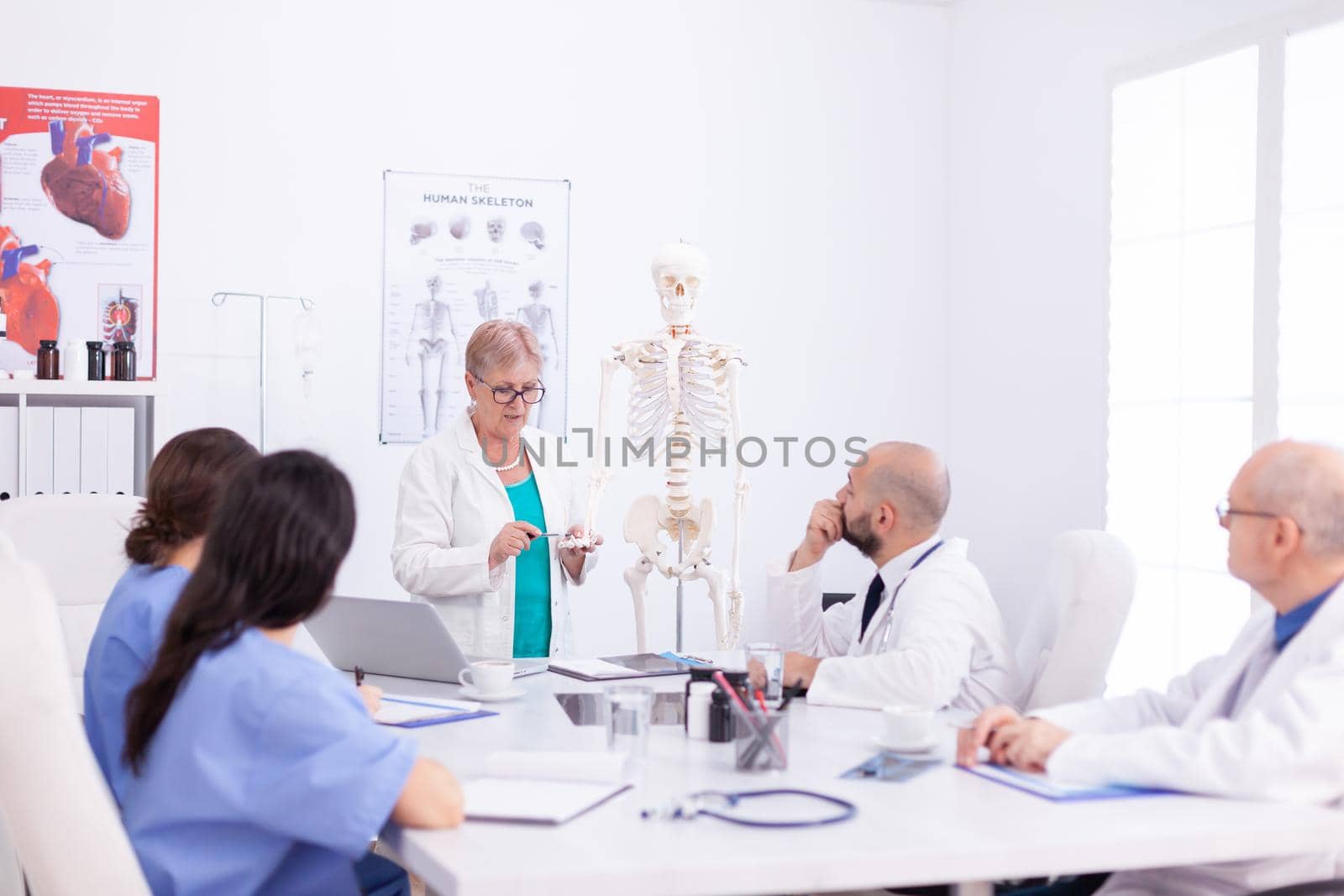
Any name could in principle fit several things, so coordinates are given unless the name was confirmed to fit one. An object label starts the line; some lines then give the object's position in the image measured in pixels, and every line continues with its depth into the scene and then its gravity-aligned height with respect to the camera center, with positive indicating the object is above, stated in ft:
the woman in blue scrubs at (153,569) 6.23 -0.76
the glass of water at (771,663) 7.41 -1.37
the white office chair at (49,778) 4.69 -1.34
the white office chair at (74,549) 8.39 -0.85
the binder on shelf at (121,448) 12.69 -0.24
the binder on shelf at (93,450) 12.57 -0.27
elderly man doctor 5.50 -1.27
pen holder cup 6.01 -1.48
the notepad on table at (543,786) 5.23 -1.59
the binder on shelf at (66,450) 12.46 -0.28
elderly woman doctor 10.25 -0.76
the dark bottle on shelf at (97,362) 12.81 +0.62
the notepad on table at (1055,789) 5.64 -1.60
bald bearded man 7.57 -1.14
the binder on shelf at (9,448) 12.35 -0.25
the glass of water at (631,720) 5.85 -1.35
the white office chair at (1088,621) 7.93 -1.15
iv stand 14.25 +1.44
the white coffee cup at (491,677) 7.79 -1.53
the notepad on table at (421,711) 7.09 -1.65
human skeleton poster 15.16 +1.82
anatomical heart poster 13.74 +2.24
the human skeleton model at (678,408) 11.51 +0.22
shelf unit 12.24 +0.26
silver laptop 8.25 -1.44
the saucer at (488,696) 7.82 -1.65
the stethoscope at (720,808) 5.16 -1.59
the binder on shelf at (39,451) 12.42 -0.28
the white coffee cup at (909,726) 6.36 -1.47
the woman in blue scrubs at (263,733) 4.90 -1.22
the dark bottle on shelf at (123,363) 13.09 +0.63
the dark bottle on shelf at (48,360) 12.71 +0.63
